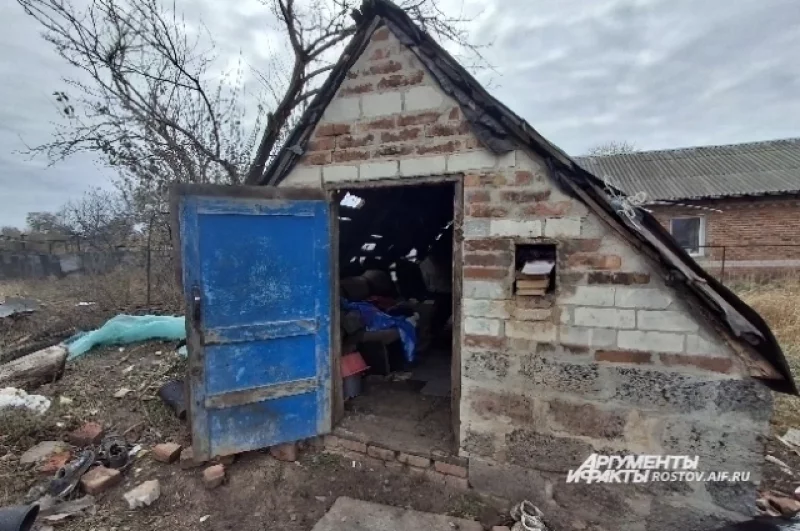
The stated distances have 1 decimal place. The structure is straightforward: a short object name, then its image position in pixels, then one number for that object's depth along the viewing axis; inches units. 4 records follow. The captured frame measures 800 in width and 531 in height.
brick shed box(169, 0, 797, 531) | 104.0
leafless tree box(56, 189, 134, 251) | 457.2
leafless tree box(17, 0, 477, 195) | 292.8
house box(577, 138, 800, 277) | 557.3
